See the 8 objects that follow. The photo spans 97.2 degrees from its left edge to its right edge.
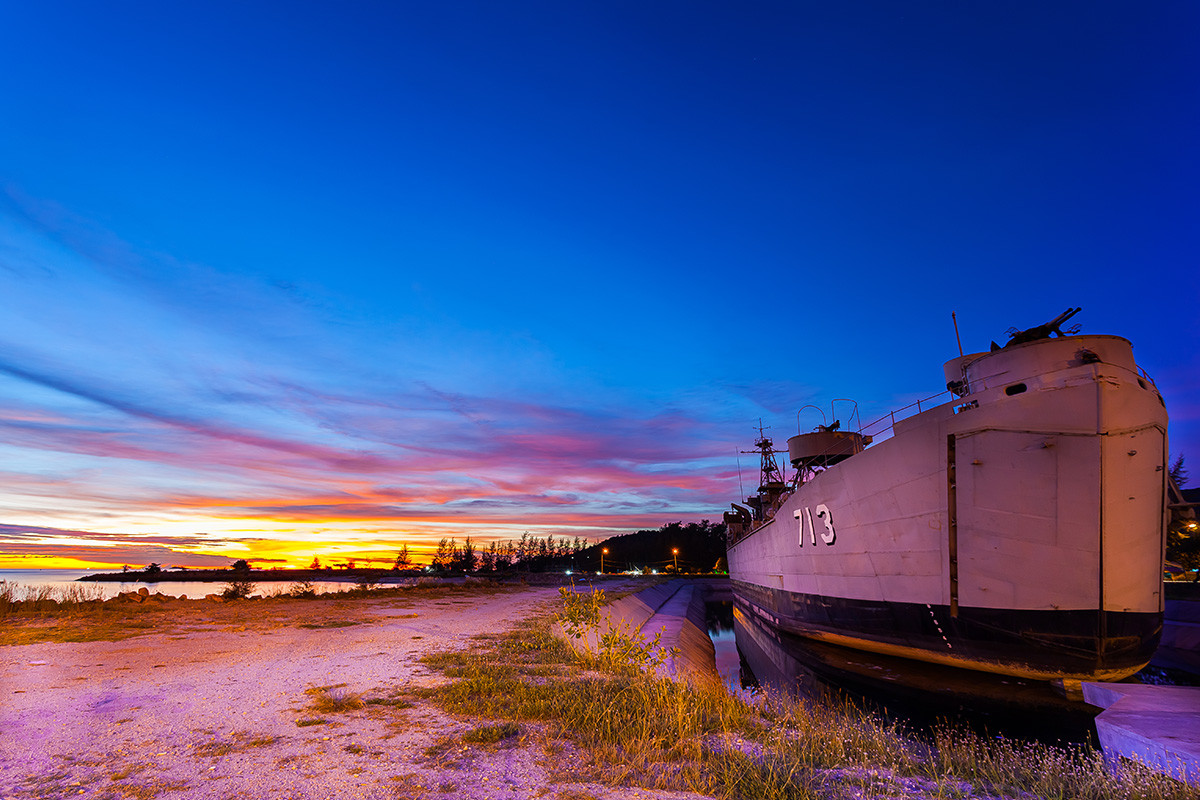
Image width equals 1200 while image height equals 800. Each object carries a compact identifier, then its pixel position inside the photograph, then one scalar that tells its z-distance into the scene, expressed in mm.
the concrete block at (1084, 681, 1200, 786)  5589
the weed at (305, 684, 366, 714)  6117
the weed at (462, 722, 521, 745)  5070
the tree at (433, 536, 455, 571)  129188
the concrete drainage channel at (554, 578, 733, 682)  11906
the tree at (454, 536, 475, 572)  124425
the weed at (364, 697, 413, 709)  6305
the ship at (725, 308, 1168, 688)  10719
